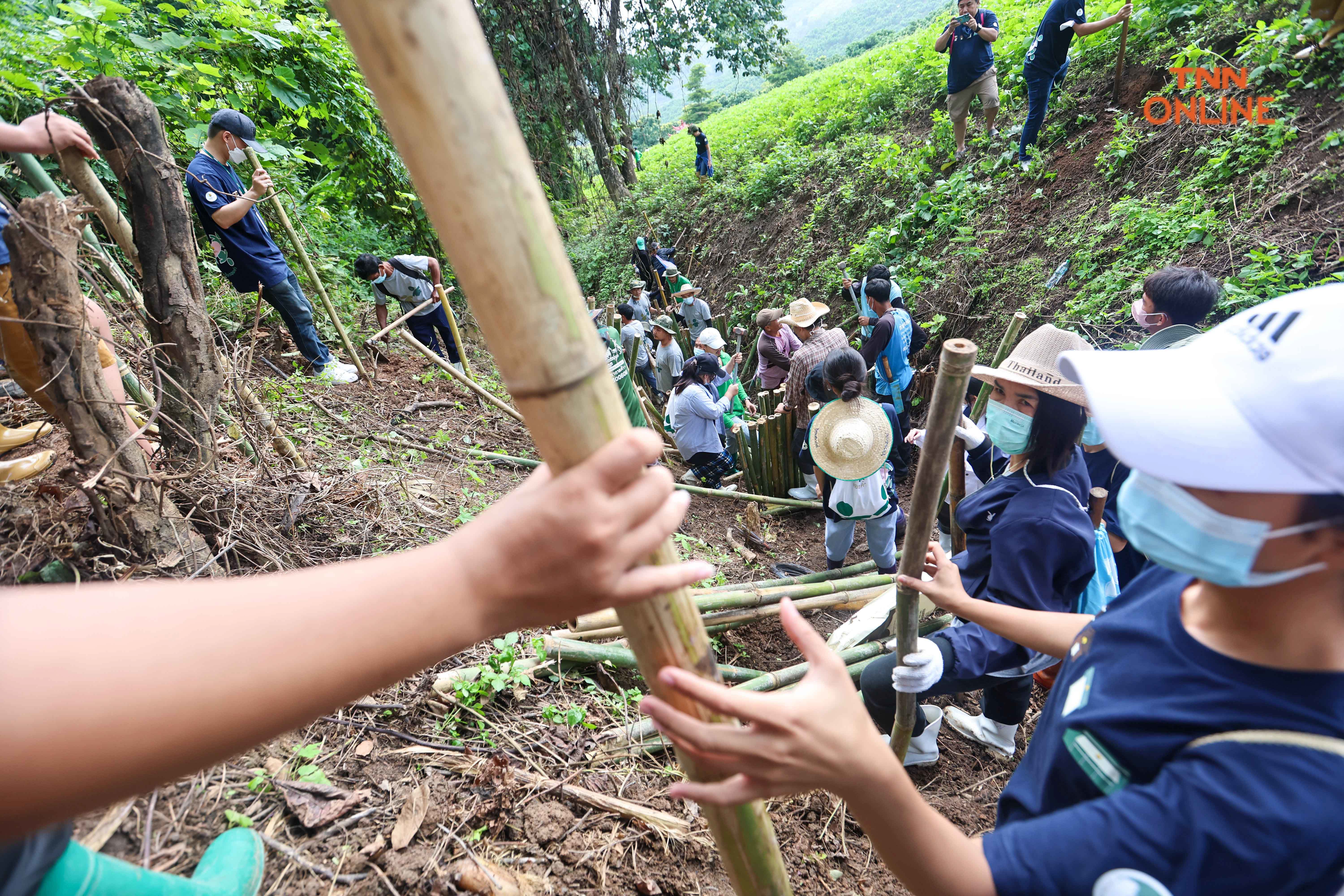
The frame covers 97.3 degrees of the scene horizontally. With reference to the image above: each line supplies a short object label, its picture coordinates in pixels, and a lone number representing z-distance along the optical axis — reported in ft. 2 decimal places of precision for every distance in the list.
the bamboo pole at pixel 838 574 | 14.29
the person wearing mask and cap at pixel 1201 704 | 2.86
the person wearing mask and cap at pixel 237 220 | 15.01
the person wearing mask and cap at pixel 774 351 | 23.68
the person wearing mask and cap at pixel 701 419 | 20.90
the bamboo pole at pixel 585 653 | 9.57
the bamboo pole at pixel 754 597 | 10.73
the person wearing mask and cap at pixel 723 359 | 25.58
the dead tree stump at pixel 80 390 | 7.05
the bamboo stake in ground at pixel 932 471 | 5.22
